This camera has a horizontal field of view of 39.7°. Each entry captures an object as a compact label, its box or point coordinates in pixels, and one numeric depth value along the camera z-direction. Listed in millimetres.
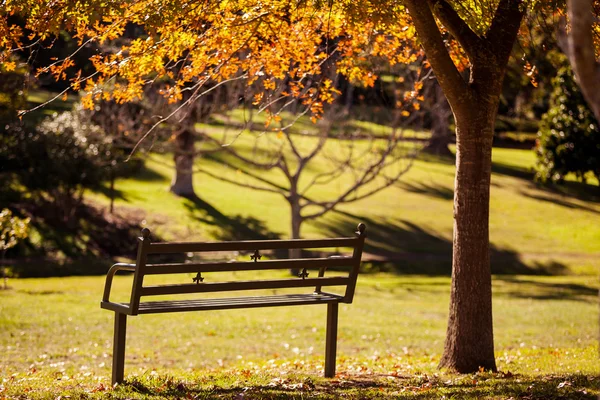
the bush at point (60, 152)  25250
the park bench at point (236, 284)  6449
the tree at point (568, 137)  24844
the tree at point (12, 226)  17562
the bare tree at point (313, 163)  23484
